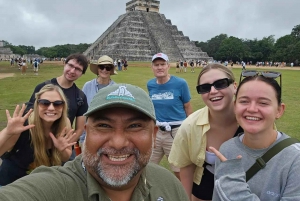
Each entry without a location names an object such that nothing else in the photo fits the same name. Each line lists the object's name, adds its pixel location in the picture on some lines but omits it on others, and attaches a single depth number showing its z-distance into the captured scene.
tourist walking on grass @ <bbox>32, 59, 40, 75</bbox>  25.89
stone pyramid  48.19
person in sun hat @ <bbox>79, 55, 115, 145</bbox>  4.94
